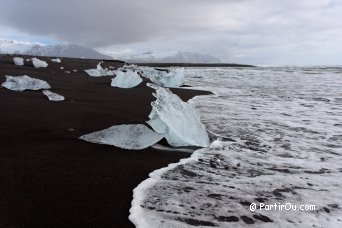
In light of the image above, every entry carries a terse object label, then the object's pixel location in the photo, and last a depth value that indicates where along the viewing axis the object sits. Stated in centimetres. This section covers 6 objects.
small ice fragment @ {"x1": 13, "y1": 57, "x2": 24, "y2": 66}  1597
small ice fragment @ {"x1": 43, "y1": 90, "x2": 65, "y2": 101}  637
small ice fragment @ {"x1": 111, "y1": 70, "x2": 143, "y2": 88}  1037
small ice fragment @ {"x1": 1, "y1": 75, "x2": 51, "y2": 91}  721
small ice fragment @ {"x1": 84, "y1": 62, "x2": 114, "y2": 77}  1403
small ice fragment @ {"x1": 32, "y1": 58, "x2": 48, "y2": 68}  1564
